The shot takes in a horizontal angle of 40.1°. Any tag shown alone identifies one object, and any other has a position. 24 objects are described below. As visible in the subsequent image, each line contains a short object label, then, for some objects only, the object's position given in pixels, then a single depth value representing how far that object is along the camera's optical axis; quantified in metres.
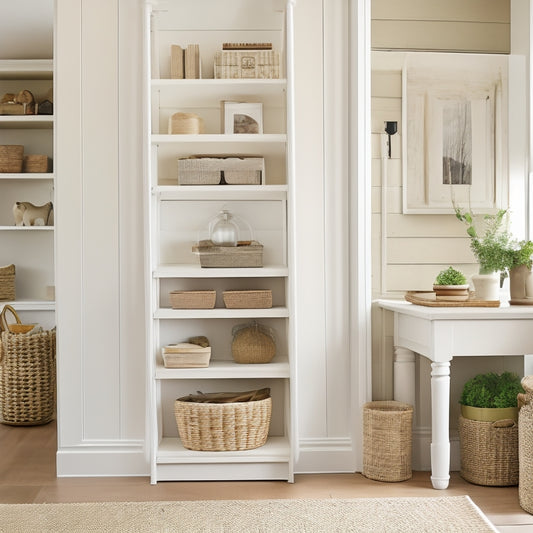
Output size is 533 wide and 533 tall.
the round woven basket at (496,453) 3.13
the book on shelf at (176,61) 3.29
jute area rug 2.63
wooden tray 3.15
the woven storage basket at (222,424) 3.17
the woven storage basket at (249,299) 3.29
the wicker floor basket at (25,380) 4.46
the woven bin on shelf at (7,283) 5.35
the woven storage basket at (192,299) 3.29
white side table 2.98
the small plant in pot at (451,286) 3.20
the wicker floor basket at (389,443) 3.20
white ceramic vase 3.25
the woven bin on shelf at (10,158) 5.34
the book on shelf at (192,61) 3.28
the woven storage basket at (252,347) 3.33
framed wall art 3.54
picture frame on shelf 3.36
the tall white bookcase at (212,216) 3.25
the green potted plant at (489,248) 3.26
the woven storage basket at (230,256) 3.29
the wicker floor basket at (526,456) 2.77
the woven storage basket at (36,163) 5.42
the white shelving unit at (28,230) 5.55
